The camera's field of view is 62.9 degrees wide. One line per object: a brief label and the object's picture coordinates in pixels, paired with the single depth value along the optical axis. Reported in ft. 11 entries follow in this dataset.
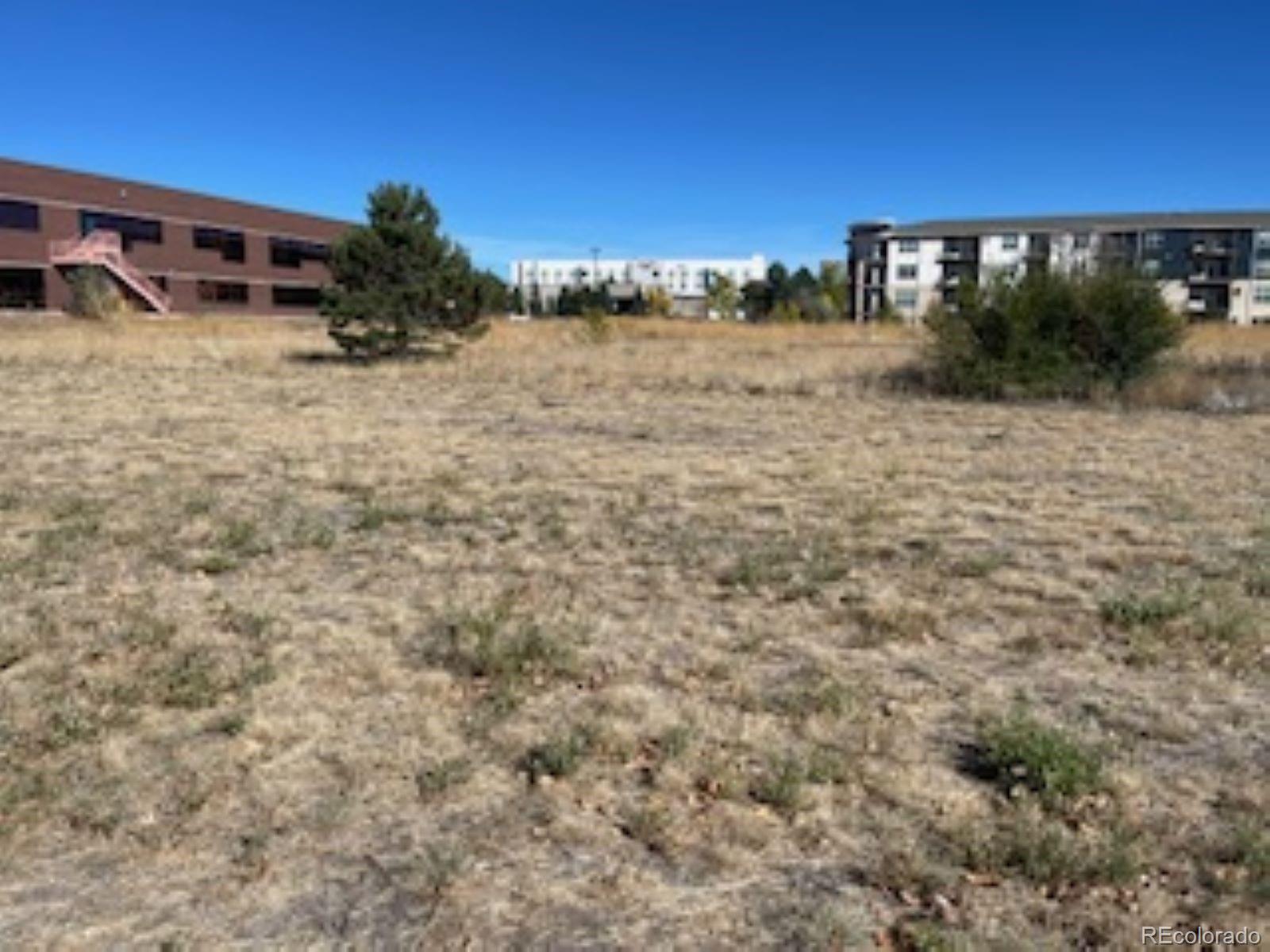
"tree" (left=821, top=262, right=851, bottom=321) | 265.34
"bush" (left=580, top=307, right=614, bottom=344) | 110.83
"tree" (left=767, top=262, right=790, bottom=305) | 339.98
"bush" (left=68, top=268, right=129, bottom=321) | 131.54
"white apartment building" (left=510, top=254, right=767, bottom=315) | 445.37
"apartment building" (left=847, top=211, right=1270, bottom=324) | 271.69
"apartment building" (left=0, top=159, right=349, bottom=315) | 156.35
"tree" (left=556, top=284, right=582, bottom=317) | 286.05
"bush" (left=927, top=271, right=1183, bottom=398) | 51.03
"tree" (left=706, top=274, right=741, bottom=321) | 281.95
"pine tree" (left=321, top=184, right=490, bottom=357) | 71.31
